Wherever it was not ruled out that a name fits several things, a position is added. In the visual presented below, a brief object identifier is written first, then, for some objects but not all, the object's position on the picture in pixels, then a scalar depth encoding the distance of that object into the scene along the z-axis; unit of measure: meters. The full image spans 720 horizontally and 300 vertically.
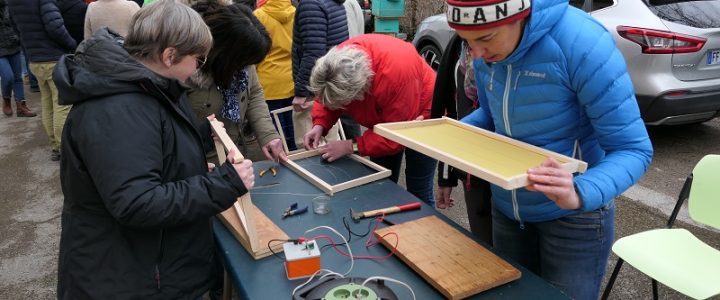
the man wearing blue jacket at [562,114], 1.25
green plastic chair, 2.05
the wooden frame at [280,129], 2.82
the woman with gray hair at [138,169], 1.30
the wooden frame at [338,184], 2.17
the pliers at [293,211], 1.97
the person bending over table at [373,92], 2.24
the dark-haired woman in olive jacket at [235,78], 2.12
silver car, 4.10
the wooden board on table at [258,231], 1.67
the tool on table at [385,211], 1.90
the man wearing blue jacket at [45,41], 4.56
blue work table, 1.46
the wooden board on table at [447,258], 1.42
